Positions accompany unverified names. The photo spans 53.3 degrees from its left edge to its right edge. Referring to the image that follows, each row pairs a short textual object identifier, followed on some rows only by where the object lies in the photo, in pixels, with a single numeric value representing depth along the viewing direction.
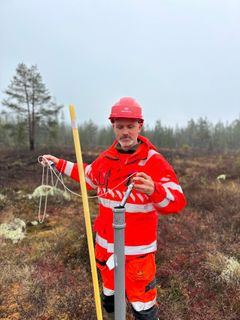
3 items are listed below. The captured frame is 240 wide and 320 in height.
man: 1.74
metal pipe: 1.38
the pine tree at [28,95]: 23.30
